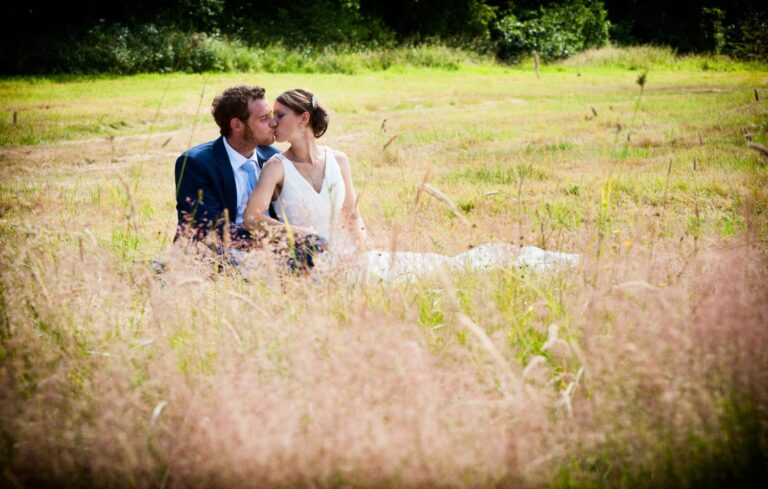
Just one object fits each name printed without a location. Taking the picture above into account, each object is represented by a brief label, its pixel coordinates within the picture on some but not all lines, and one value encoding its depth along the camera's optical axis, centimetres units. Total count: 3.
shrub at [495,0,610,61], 5412
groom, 861
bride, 815
